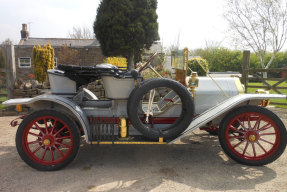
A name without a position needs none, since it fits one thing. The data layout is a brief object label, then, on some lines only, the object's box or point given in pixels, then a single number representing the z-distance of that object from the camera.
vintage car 2.82
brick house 17.02
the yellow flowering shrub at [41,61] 9.40
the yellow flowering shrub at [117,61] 8.00
